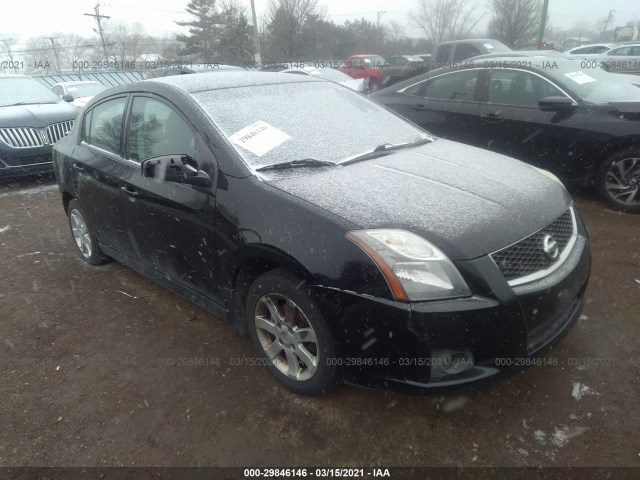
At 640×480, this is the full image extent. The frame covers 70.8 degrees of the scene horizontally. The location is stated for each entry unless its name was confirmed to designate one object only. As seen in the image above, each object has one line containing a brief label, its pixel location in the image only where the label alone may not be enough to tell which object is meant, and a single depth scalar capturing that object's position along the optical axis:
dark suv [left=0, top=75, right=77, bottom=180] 6.71
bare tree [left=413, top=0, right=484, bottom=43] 37.28
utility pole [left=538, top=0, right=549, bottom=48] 18.38
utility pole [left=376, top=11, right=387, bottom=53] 39.05
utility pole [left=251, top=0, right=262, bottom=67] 26.64
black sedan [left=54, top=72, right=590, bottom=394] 1.94
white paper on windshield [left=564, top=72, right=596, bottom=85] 4.96
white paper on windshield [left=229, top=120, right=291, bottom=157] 2.55
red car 17.03
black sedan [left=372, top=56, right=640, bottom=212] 4.51
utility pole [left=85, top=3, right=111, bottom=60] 47.56
